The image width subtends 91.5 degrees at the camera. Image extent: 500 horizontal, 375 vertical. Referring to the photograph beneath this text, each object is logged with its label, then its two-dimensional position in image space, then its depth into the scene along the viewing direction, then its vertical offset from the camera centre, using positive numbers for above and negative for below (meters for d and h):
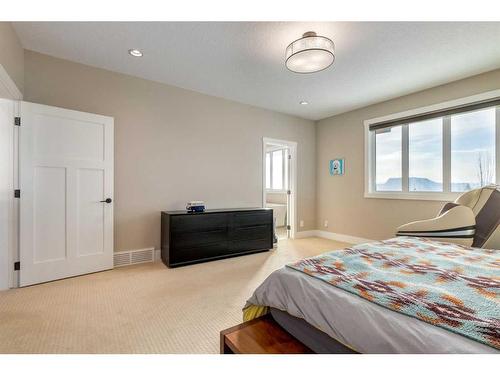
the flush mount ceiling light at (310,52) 2.28 +1.27
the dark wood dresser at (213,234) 3.21 -0.70
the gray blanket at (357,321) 0.78 -0.52
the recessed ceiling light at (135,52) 2.72 +1.51
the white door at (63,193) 2.57 -0.08
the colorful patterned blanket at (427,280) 0.87 -0.46
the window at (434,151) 3.23 +0.54
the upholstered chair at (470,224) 2.30 -0.37
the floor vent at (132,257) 3.22 -0.97
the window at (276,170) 7.02 +0.49
